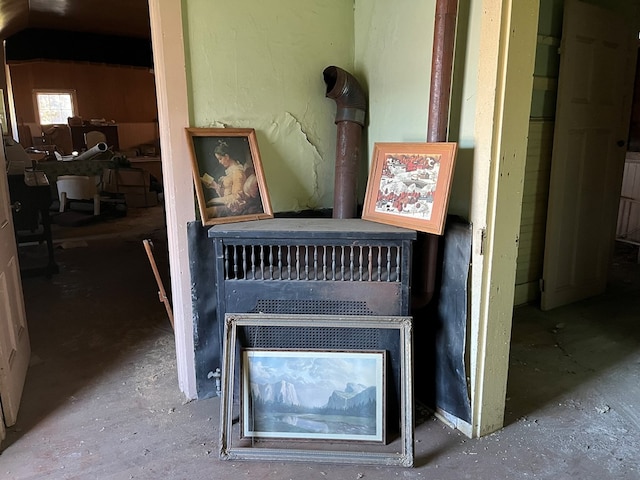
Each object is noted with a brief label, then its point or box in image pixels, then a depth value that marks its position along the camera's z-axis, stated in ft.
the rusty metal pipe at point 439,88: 5.82
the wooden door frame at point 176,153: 6.28
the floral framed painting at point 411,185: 5.92
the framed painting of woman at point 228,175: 6.63
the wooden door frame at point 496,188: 5.51
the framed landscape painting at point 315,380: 6.15
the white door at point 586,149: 9.87
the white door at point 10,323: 6.76
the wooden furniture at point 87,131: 30.63
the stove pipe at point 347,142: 7.27
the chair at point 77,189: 19.80
